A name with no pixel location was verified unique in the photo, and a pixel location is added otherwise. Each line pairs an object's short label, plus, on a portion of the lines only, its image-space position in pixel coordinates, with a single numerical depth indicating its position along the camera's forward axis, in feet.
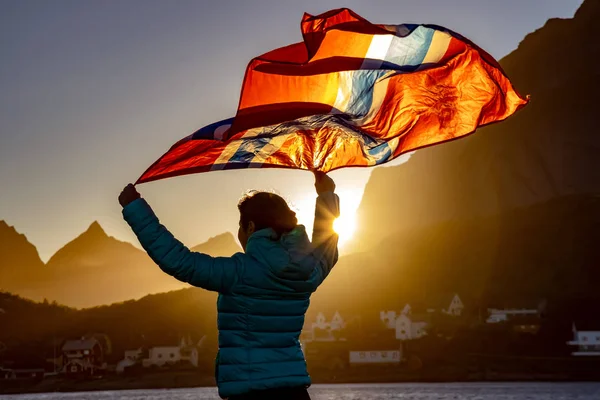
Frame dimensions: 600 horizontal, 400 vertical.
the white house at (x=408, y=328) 469.57
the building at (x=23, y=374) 485.77
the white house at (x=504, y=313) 462.19
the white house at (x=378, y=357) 447.42
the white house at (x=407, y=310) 479.66
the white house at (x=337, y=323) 469.57
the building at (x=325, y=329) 462.19
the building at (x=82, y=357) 491.72
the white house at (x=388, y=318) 480.64
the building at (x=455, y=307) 490.08
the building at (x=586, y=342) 424.75
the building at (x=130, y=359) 494.18
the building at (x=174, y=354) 481.05
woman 11.21
